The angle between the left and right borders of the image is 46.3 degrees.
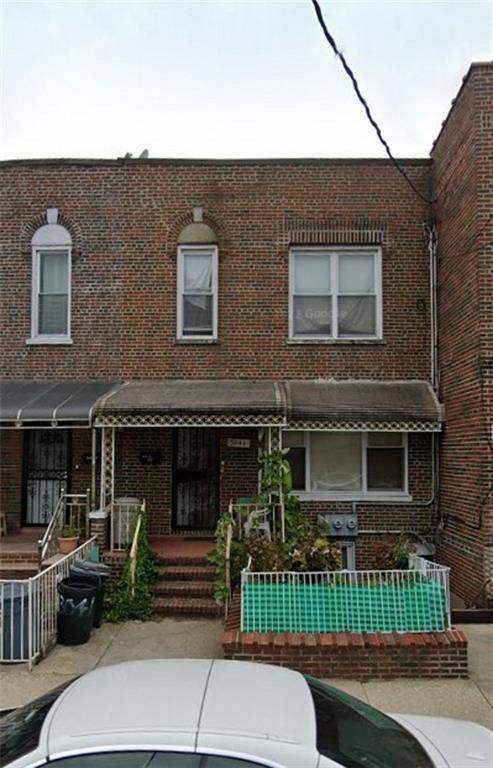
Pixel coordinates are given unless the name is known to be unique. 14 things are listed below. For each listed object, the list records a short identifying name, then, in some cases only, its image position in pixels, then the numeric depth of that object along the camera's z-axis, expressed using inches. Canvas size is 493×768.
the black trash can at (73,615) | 275.6
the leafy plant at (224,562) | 307.7
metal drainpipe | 423.8
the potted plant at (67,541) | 353.7
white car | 86.0
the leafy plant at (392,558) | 280.2
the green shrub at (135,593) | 312.3
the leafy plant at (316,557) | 266.1
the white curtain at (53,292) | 444.1
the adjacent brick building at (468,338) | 338.3
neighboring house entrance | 429.1
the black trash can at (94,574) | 294.8
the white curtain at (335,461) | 425.1
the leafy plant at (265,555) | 266.8
